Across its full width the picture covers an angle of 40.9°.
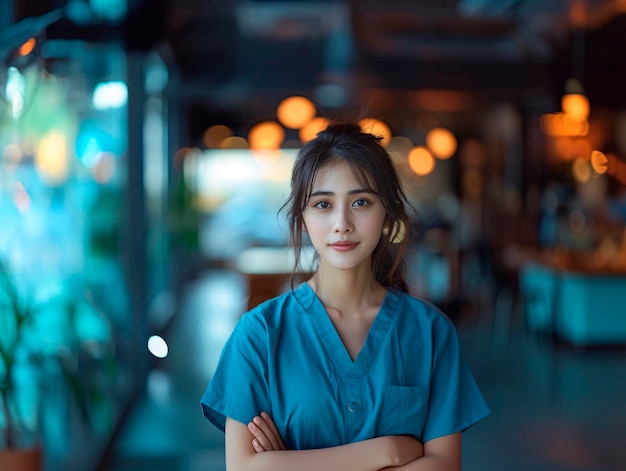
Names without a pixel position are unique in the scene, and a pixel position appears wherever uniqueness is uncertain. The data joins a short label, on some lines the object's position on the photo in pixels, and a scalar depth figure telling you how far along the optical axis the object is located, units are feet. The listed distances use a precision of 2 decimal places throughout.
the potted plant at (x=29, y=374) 9.32
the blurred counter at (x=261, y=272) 24.43
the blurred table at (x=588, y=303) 25.29
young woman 5.53
